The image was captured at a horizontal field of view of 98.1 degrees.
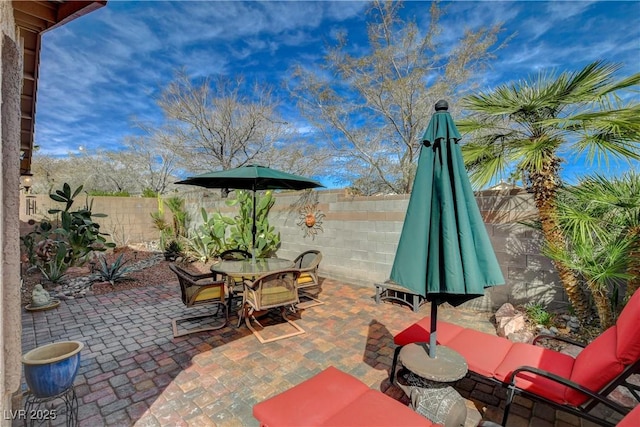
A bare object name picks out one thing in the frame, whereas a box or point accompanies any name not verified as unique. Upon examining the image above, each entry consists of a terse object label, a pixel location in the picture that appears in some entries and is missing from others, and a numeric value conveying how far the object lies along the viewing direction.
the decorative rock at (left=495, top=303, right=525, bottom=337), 3.69
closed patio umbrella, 1.88
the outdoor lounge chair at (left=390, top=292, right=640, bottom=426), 1.83
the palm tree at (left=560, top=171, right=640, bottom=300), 2.97
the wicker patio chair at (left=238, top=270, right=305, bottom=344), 3.66
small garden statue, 4.62
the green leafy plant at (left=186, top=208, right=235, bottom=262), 8.36
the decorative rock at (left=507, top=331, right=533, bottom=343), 3.48
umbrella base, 1.90
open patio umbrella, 4.19
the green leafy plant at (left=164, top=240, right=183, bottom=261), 8.59
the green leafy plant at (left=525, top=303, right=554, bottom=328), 3.76
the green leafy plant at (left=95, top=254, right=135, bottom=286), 6.12
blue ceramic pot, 1.99
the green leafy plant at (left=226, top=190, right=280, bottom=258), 7.81
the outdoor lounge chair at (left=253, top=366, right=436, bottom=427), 1.63
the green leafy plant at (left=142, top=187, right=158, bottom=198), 13.31
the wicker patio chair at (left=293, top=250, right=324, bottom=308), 4.71
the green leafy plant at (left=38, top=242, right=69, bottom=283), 5.69
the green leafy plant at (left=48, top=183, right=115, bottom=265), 5.76
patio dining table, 4.09
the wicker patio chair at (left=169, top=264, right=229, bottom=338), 3.73
